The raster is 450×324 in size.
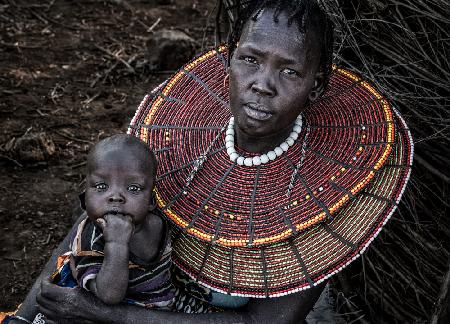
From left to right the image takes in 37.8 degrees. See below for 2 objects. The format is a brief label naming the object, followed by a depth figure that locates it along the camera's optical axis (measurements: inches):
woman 73.0
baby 72.1
